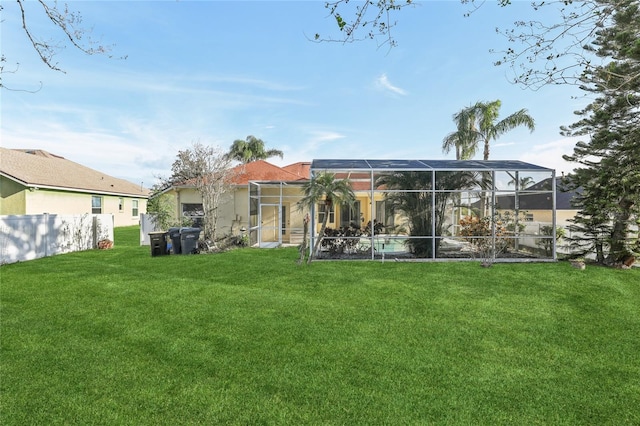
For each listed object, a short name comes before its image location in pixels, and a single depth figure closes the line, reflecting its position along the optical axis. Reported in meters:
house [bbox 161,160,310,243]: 17.55
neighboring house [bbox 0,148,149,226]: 17.61
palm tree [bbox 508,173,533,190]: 12.29
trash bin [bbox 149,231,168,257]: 12.52
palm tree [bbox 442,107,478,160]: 20.89
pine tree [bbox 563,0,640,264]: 10.17
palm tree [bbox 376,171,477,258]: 11.81
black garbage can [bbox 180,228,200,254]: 13.12
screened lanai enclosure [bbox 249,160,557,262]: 11.34
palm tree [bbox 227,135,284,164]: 39.38
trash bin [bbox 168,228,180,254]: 13.22
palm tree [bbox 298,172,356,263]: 10.34
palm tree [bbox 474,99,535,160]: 19.38
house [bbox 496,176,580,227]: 12.05
